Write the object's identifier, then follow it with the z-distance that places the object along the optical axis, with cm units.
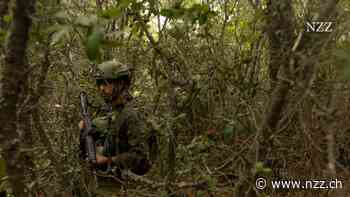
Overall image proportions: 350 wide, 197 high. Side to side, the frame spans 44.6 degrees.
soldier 301
